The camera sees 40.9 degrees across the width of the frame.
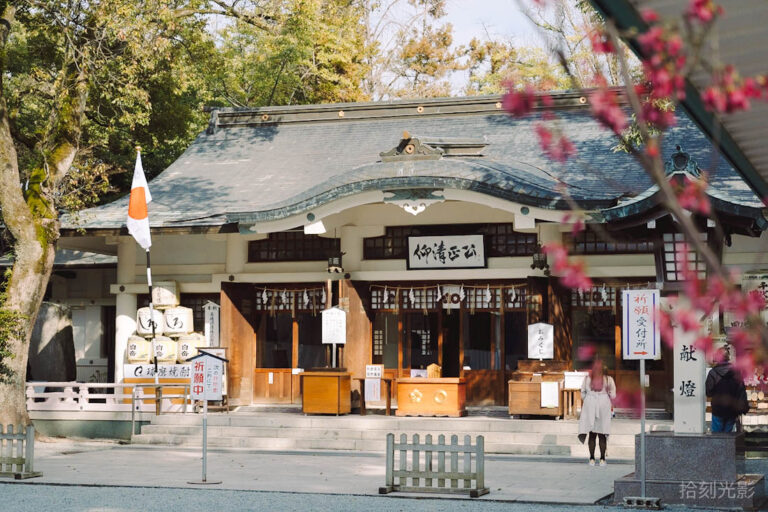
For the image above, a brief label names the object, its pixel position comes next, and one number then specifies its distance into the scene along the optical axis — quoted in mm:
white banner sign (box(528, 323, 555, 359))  17484
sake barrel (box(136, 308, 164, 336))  19438
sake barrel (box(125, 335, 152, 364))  19219
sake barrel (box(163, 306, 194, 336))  19500
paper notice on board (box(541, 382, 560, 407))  16656
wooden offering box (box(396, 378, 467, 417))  17281
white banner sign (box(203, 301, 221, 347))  19953
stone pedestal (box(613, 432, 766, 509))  10391
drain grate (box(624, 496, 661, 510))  10383
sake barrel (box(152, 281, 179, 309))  19578
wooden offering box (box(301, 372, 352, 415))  17844
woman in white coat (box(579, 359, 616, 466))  13422
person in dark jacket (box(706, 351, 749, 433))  12344
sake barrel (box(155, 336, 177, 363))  19141
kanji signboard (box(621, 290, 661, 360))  10789
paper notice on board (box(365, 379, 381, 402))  18375
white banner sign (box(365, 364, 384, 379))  18406
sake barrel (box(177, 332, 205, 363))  19344
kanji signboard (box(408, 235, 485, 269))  18391
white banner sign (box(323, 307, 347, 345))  18406
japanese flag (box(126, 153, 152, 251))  18000
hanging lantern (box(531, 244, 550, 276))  17719
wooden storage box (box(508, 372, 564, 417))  16688
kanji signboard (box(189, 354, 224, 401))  12305
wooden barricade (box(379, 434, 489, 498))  11148
